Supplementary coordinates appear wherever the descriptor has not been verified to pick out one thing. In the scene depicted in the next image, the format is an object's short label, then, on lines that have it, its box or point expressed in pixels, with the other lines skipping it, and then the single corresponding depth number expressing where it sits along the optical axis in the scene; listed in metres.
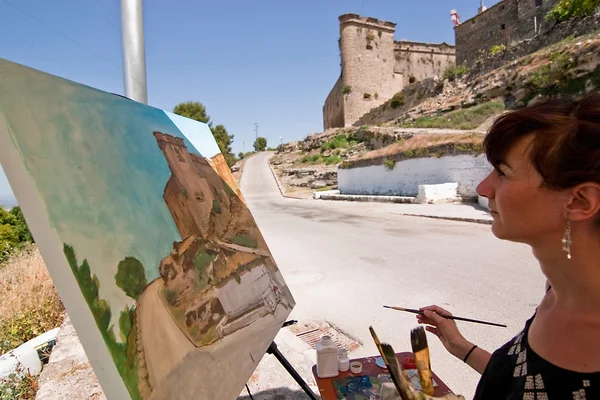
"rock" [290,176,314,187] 29.42
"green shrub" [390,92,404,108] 34.50
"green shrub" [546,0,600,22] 21.98
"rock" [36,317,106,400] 2.64
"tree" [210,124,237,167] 51.04
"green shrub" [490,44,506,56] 30.64
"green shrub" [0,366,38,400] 2.87
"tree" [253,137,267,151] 75.81
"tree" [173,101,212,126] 45.53
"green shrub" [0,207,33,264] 9.86
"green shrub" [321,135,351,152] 34.66
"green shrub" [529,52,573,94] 18.00
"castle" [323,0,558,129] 33.16
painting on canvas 0.98
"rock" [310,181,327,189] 28.22
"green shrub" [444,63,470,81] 29.25
